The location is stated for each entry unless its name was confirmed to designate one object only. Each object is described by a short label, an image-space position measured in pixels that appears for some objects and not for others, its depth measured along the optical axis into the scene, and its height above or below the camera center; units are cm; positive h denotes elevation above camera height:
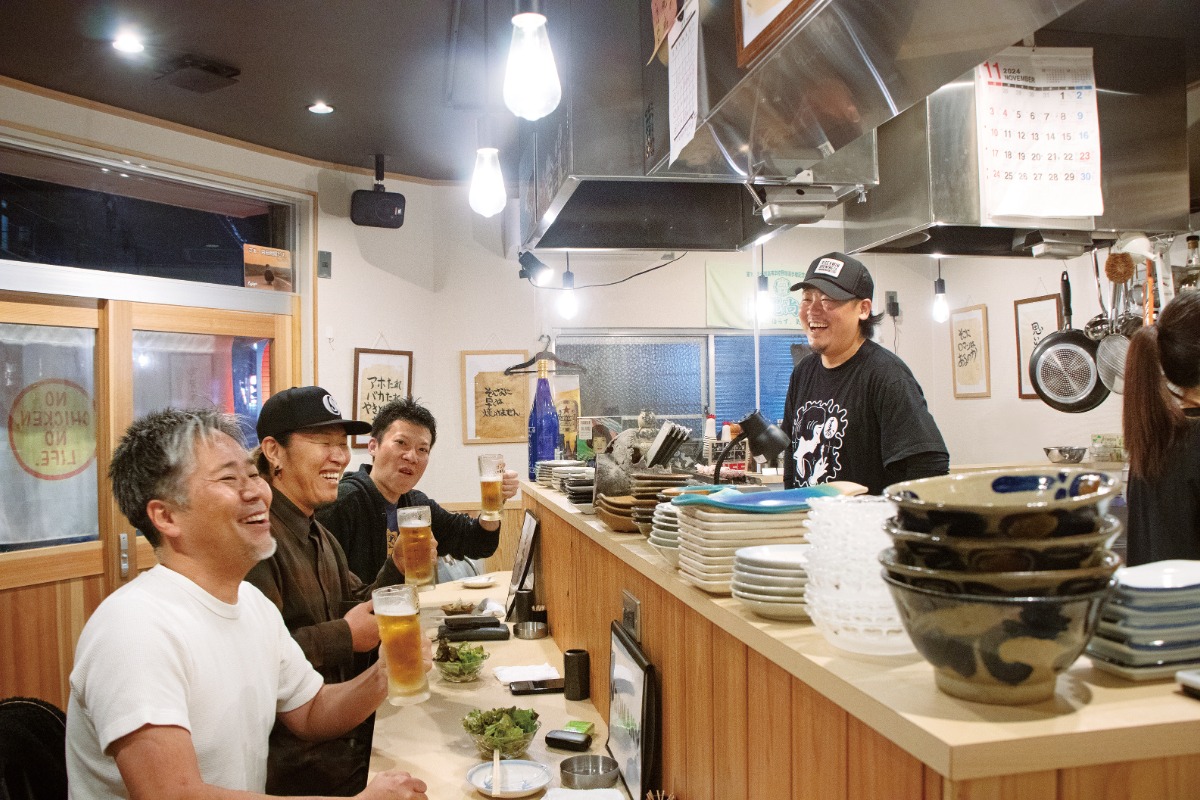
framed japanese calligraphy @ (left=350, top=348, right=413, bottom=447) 617 +21
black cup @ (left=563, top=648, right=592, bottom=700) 256 -81
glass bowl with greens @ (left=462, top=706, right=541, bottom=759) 210 -81
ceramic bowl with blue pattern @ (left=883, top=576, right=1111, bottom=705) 81 -23
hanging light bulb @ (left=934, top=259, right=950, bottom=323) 735 +81
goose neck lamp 183 -8
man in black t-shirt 274 -1
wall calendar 293 +88
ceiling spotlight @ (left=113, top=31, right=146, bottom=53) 393 +171
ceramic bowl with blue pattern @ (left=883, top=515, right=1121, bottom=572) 81 -15
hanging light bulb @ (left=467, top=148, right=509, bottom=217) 353 +92
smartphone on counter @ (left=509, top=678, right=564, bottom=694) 264 -87
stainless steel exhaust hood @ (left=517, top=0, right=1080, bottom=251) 157 +67
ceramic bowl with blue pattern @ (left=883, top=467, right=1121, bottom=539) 81 -10
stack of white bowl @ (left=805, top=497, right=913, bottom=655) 105 -23
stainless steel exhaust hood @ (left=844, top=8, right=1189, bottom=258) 311 +84
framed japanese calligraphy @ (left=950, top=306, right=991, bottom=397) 777 +41
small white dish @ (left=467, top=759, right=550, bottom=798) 191 -85
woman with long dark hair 208 -10
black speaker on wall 597 +140
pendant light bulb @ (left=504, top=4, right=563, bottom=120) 209 +82
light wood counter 82 -37
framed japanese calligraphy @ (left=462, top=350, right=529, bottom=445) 672 +5
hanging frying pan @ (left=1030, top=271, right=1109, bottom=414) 415 +12
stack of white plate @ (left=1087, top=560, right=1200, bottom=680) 92 -25
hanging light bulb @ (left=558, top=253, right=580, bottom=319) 672 +84
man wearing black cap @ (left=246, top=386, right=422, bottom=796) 227 -51
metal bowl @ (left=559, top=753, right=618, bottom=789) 191 -83
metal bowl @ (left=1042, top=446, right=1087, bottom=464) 585 -41
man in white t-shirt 160 -50
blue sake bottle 434 -10
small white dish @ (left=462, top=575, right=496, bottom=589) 427 -88
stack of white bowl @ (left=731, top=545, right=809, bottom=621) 124 -27
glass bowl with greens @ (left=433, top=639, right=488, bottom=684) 277 -84
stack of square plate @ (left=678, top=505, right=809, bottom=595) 145 -23
